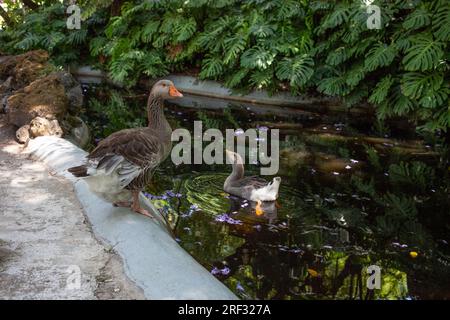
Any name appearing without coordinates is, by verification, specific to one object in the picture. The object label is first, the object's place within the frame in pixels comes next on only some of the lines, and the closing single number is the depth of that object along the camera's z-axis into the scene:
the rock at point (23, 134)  7.86
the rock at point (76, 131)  8.48
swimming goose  6.38
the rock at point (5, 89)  9.69
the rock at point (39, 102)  8.20
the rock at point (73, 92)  9.56
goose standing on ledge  4.55
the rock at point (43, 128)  7.76
